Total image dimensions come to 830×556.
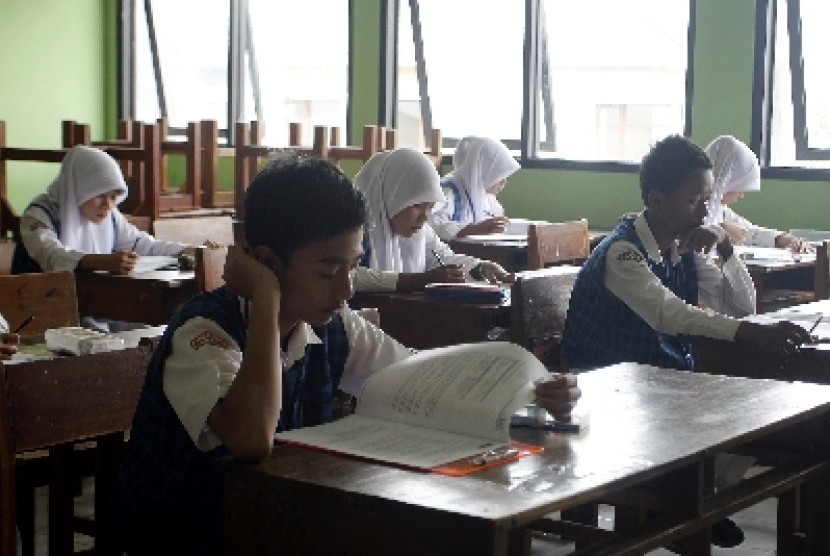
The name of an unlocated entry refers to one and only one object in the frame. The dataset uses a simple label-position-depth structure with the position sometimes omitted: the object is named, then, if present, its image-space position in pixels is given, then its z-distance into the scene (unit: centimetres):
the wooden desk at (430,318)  365
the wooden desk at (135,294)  424
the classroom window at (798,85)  654
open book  167
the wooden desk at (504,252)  552
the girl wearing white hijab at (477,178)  662
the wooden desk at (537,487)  143
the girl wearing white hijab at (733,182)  585
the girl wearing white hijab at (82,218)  476
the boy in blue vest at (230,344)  168
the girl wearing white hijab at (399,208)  440
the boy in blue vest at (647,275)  318
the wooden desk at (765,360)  290
